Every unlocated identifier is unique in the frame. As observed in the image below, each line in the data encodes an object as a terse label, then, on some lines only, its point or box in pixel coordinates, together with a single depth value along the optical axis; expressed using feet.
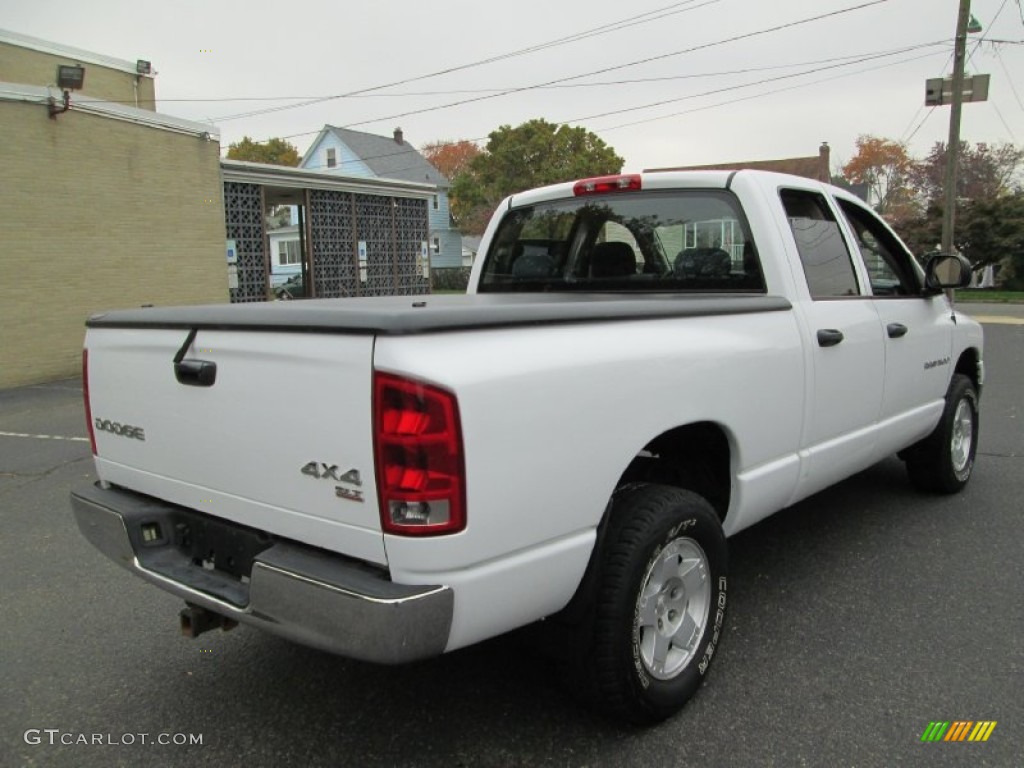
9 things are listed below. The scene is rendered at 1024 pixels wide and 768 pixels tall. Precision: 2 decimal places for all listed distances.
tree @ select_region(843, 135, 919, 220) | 198.31
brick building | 40.32
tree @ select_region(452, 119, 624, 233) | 153.48
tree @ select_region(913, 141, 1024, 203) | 157.79
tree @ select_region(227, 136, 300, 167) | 197.67
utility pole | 59.36
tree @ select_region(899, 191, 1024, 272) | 102.73
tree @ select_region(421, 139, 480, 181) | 228.02
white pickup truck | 6.46
